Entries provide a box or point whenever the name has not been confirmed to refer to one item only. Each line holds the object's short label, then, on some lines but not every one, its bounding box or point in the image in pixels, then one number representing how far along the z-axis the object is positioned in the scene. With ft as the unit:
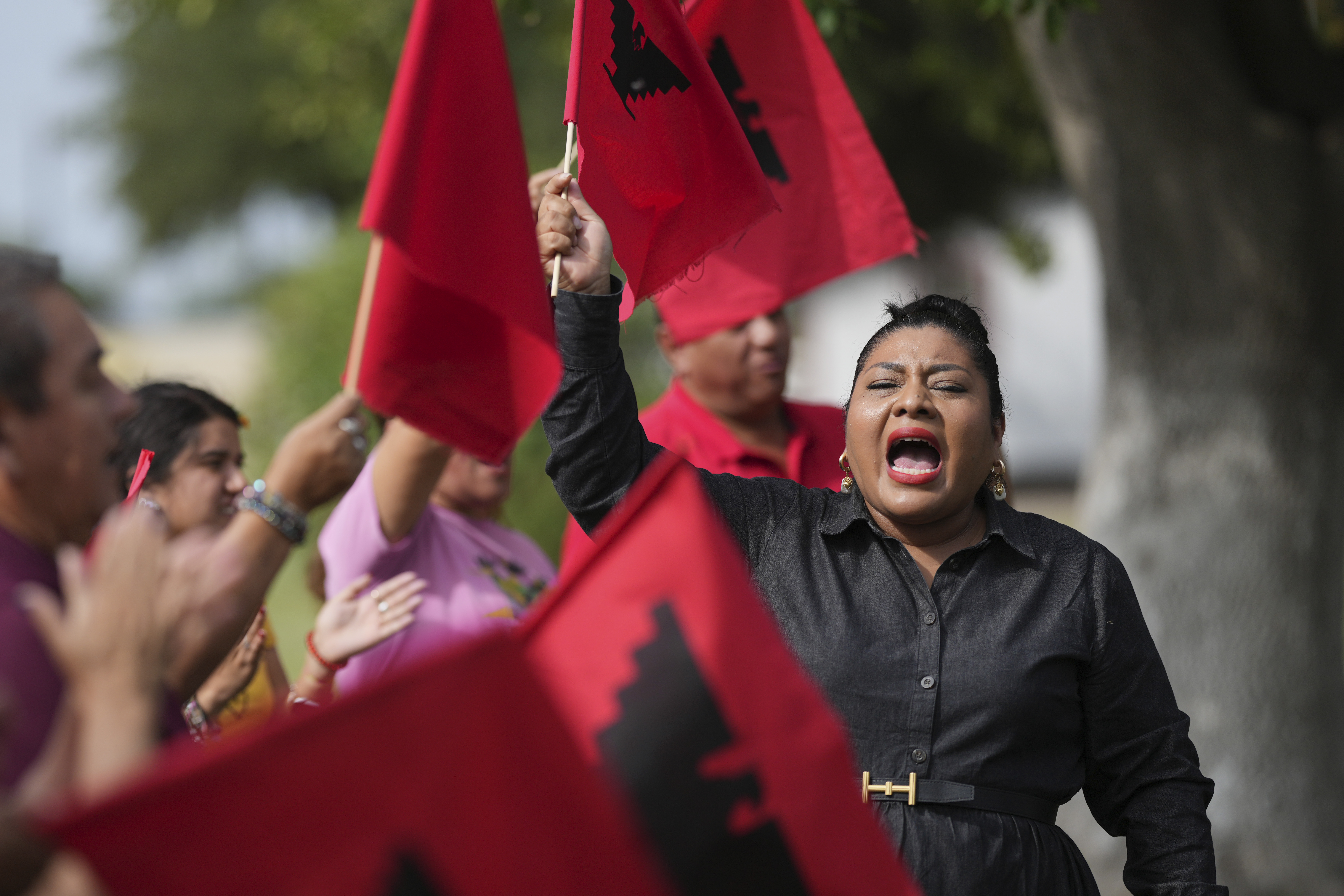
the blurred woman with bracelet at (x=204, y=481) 22.21
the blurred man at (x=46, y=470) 11.27
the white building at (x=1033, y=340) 127.44
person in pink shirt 22.21
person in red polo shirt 27.73
